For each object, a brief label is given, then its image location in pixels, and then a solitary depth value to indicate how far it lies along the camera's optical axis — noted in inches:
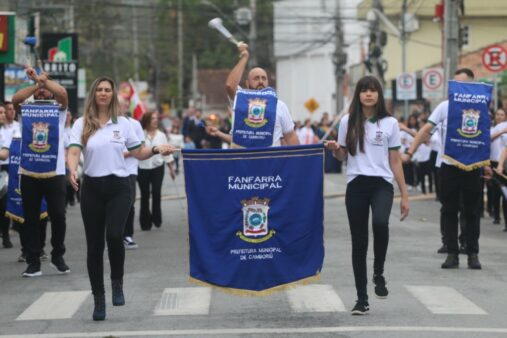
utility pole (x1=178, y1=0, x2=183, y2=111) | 3865.7
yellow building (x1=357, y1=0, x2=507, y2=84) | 2140.7
